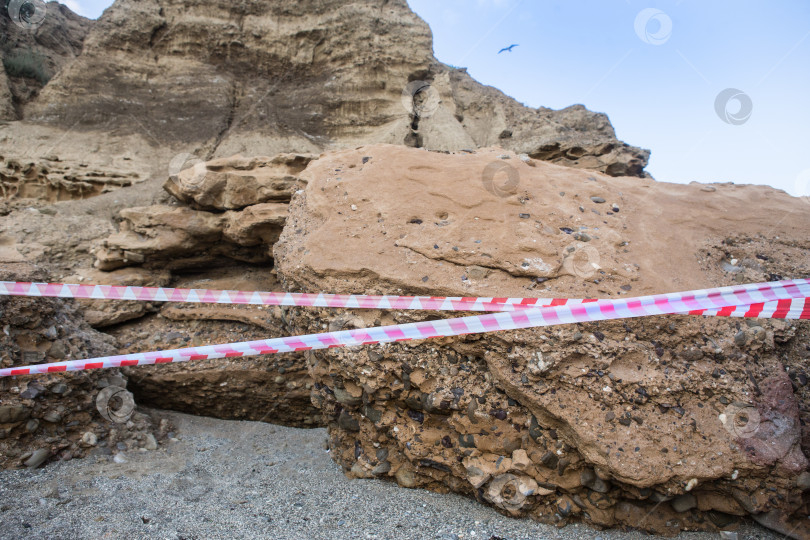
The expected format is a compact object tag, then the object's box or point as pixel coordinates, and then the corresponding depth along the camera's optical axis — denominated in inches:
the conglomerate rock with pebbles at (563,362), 88.7
